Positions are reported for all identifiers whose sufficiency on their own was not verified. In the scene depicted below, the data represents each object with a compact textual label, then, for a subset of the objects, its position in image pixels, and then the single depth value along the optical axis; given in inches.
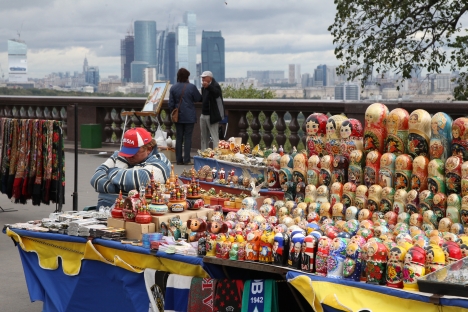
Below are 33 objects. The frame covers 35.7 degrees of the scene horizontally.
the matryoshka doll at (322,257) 164.4
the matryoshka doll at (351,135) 216.4
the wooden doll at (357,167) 212.7
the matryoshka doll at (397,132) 205.8
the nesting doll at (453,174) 191.6
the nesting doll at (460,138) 192.9
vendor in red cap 249.4
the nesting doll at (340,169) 218.8
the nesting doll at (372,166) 208.7
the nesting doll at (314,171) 225.1
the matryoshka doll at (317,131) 227.5
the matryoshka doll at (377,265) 156.5
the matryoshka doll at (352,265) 160.7
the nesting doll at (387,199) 203.0
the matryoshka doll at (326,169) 220.7
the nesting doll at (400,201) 199.5
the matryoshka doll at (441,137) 197.2
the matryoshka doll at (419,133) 200.5
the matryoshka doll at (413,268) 150.6
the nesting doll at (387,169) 204.8
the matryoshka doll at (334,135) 220.7
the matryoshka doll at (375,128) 209.8
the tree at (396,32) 600.7
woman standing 563.5
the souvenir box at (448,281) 142.3
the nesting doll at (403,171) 201.3
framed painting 597.6
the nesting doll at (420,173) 197.8
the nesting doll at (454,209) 189.9
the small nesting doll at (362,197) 207.6
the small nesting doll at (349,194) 211.5
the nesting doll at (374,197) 204.8
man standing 539.5
